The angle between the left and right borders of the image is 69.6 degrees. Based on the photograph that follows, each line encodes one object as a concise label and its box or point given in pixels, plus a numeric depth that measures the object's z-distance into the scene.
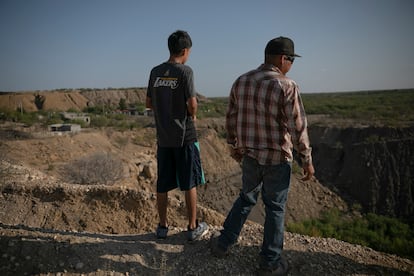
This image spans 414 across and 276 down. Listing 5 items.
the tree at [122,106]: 54.17
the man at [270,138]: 2.21
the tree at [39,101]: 49.44
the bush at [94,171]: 9.73
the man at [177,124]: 2.60
